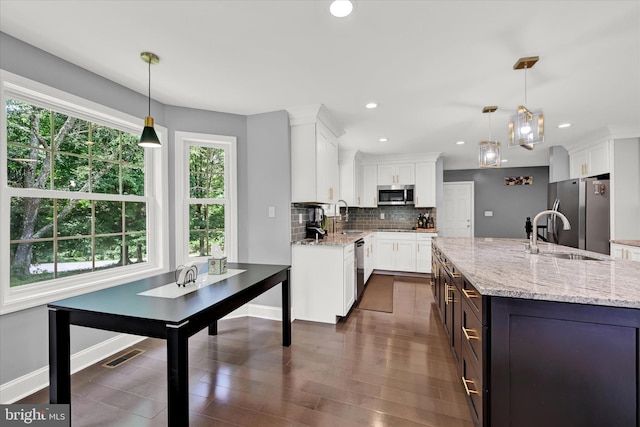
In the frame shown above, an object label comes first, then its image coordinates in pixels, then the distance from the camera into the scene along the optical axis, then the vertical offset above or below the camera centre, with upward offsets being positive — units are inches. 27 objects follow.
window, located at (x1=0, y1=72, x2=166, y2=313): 75.7 +5.3
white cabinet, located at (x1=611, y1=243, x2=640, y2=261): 118.8 -18.9
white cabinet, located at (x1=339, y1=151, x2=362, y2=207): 204.1 +27.4
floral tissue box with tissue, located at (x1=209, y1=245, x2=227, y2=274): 87.0 -15.8
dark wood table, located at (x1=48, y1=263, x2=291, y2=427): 49.6 -20.8
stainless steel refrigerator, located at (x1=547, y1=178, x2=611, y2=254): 152.1 -3.1
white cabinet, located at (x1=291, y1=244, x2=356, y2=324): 120.7 -31.1
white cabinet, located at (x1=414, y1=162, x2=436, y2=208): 212.1 +20.5
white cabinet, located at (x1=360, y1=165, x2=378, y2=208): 227.5 +20.5
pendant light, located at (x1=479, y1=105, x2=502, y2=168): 112.2 +23.2
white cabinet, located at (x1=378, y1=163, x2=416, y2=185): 218.1 +30.5
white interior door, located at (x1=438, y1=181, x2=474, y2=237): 276.2 +2.3
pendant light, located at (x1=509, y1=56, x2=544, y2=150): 81.4 +25.9
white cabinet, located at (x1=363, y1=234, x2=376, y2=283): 177.0 -30.1
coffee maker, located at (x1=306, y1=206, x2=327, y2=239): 138.1 -5.8
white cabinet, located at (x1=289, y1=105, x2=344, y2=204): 123.0 +27.2
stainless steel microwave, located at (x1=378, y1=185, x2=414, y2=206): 218.7 +13.7
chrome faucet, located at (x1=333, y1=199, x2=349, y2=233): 190.6 -1.5
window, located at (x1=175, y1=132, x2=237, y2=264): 122.6 +8.7
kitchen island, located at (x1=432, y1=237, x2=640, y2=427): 44.9 -24.1
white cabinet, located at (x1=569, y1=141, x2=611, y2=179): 155.5 +30.0
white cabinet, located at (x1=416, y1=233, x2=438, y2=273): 203.3 -30.1
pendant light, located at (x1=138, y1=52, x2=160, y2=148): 77.4 +22.3
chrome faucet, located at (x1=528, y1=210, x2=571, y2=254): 91.7 -10.2
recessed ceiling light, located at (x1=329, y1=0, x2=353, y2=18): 60.3 +45.6
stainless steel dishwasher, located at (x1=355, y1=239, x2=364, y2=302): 145.1 -30.4
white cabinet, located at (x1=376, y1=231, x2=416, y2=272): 208.1 -30.3
